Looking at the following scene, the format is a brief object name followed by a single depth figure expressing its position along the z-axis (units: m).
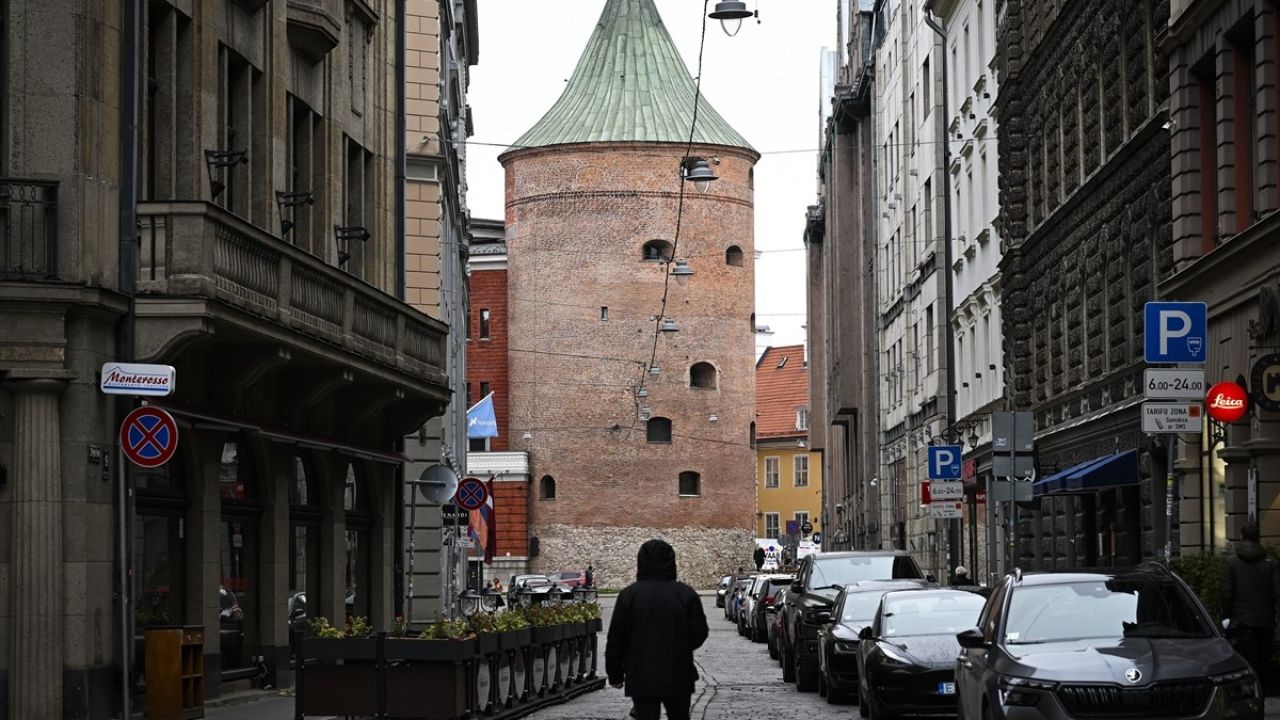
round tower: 92.94
